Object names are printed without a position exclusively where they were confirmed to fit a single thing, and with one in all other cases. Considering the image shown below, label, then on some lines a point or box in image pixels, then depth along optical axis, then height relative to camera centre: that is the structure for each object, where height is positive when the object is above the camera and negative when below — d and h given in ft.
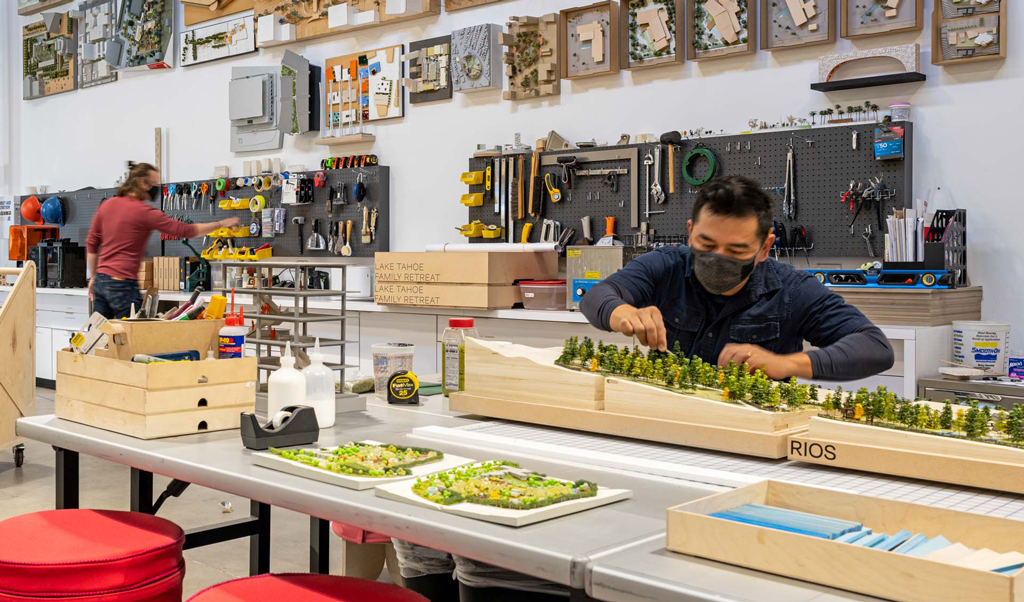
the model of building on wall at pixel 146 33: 24.08 +6.63
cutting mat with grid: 4.25 -1.02
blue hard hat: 26.55 +1.99
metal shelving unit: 6.71 -0.31
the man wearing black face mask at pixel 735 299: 7.18 -0.16
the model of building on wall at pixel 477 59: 16.87 +4.13
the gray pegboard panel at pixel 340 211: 18.80 +1.47
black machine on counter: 23.80 +0.36
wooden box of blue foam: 2.93 -0.95
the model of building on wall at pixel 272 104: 20.15 +3.96
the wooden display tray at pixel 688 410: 5.28 -0.78
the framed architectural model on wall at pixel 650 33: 14.58 +4.01
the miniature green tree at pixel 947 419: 4.99 -0.76
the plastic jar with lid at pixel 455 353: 7.29 -0.60
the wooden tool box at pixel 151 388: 5.84 -0.72
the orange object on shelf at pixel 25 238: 25.05 +1.12
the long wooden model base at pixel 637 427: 5.20 -0.91
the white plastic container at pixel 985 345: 11.03 -0.77
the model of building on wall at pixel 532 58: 16.10 +3.97
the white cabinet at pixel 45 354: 24.12 -1.99
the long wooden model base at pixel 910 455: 4.43 -0.89
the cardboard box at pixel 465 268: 14.71 +0.20
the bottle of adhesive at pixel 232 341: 6.51 -0.44
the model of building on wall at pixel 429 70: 17.84 +4.14
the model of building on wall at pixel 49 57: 27.43 +6.82
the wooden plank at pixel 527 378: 6.01 -0.67
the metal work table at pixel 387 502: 3.67 -1.05
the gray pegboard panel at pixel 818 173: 12.47 +1.51
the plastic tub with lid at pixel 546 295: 14.69 -0.24
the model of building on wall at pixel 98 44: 25.36 +6.67
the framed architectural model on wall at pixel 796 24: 13.08 +3.74
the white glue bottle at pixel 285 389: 5.79 -0.70
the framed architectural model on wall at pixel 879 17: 12.35 +3.63
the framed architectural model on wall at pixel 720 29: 13.85 +3.86
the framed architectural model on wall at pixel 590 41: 15.35 +4.08
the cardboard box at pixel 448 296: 14.74 -0.27
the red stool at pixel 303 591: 4.88 -1.70
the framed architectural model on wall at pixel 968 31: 11.70 +3.24
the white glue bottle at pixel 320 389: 6.04 -0.73
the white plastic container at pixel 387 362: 7.71 -0.70
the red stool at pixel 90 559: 5.22 -1.64
